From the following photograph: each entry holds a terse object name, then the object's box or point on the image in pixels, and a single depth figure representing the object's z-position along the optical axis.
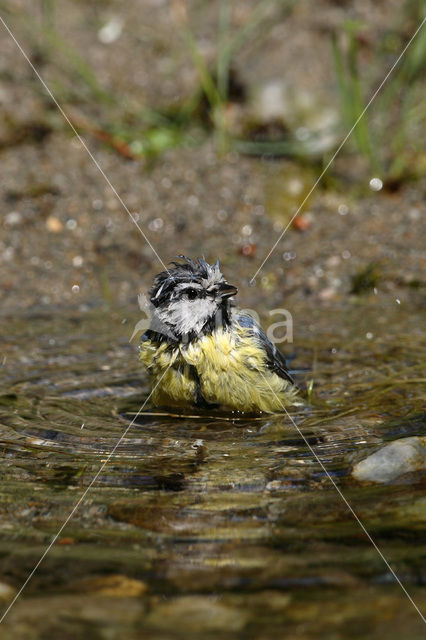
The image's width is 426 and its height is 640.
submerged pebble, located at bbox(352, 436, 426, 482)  6.43
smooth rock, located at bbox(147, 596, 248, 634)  4.40
